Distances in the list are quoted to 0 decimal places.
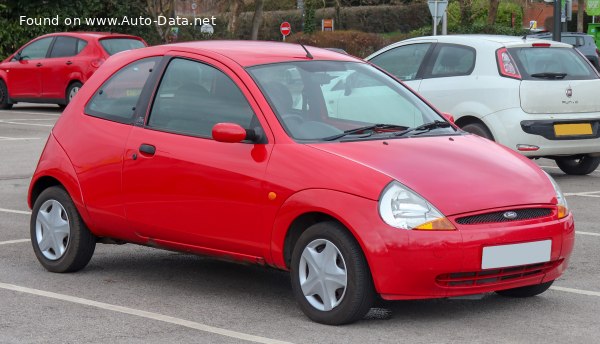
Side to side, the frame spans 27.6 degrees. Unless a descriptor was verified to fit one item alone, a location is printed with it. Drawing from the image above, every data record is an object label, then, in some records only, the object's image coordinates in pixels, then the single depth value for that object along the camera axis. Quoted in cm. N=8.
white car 1317
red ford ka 632
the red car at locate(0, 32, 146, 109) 2466
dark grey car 3762
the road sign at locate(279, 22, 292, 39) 5191
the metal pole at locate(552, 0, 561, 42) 2343
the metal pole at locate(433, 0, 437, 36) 3066
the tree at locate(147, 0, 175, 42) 3747
